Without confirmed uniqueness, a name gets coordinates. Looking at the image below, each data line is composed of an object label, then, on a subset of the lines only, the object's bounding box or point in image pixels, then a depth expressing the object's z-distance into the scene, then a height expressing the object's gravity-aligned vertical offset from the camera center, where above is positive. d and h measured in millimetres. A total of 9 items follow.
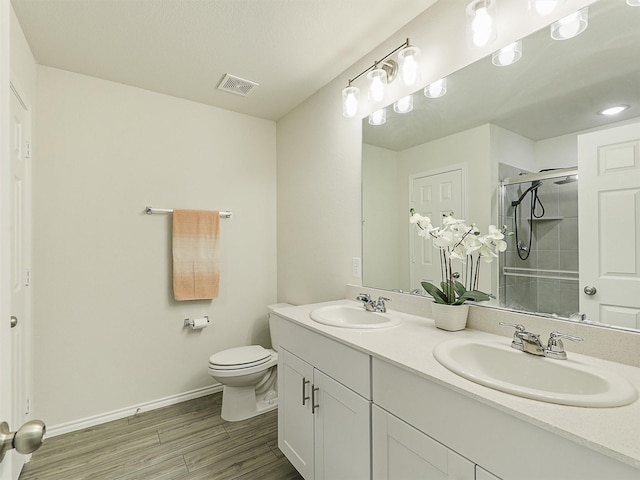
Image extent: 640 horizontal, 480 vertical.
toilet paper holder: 2459 -637
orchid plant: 1339 -54
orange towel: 2393 -104
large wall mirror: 1022 +307
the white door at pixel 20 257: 1568 -86
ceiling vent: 2201 +1132
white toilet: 2074 -960
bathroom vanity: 657 -491
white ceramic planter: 1321 -321
